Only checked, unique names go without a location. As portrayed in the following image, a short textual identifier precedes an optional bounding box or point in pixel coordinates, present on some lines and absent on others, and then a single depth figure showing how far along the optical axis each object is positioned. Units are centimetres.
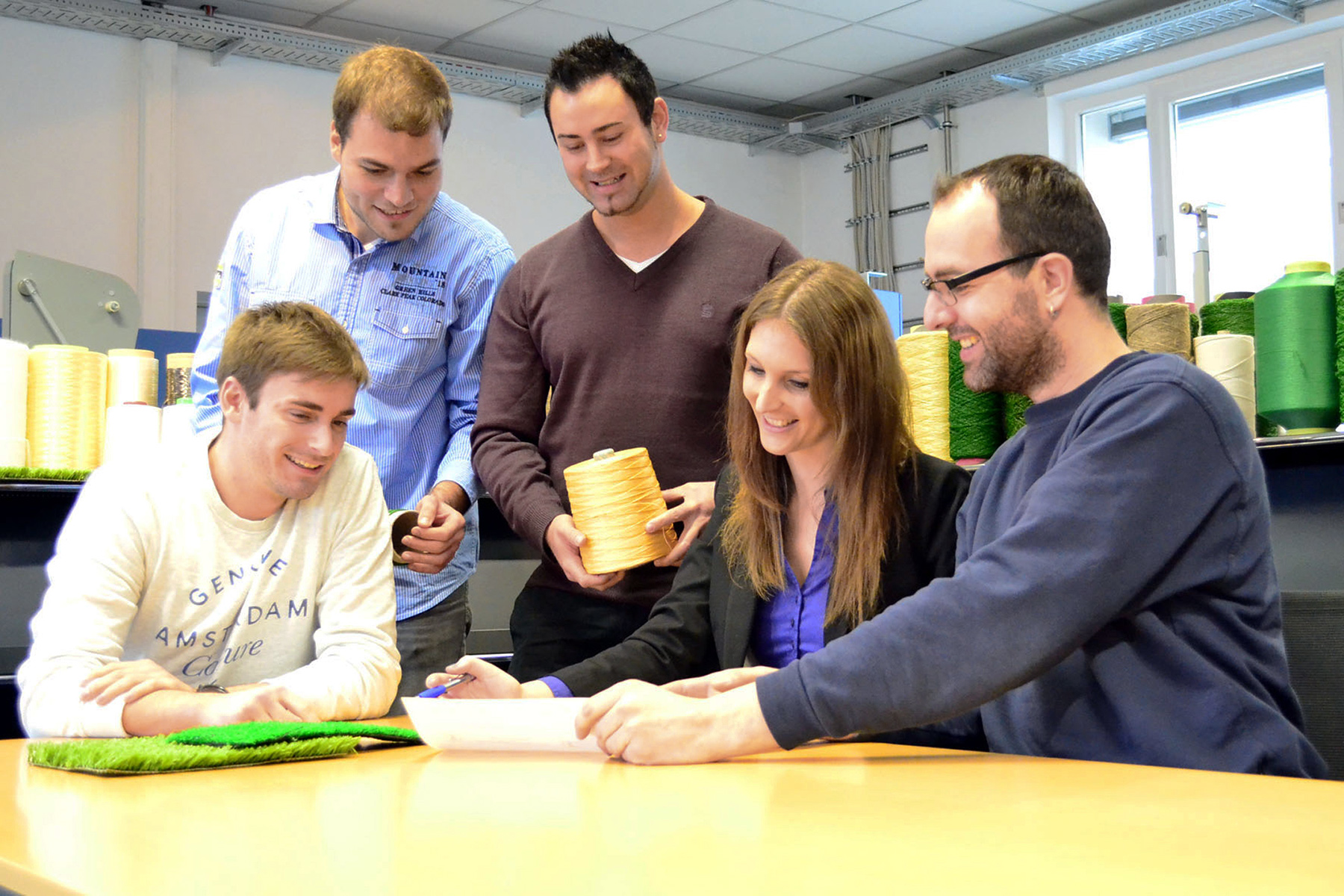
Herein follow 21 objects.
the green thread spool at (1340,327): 265
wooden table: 80
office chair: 146
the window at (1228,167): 683
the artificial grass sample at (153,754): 128
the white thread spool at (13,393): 288
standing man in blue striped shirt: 232
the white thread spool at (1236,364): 286
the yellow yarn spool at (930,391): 312
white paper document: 136
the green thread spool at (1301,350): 271
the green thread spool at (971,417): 310
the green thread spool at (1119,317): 298
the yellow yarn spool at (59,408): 295
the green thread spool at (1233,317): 294
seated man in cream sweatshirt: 181
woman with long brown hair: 177
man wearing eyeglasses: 123
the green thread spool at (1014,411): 306
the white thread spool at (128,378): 308
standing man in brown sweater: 223
